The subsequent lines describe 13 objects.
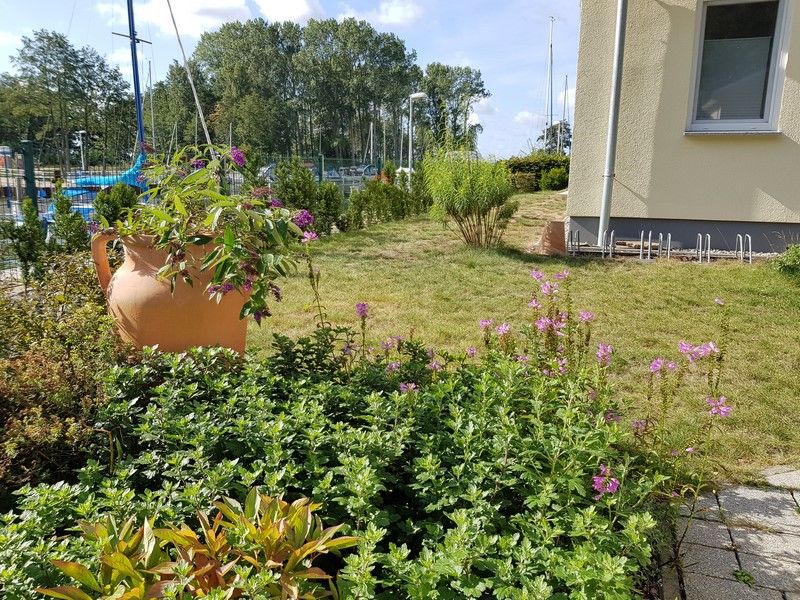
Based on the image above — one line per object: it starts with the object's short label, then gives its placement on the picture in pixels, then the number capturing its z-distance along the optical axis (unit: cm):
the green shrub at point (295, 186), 1028
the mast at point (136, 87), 1262
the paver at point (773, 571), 191
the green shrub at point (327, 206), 1060
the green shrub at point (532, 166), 1878
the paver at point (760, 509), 224
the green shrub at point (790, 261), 568
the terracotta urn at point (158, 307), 291
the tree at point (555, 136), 3167
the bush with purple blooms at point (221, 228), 245
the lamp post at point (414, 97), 1923
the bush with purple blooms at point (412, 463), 138
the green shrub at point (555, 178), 1822
